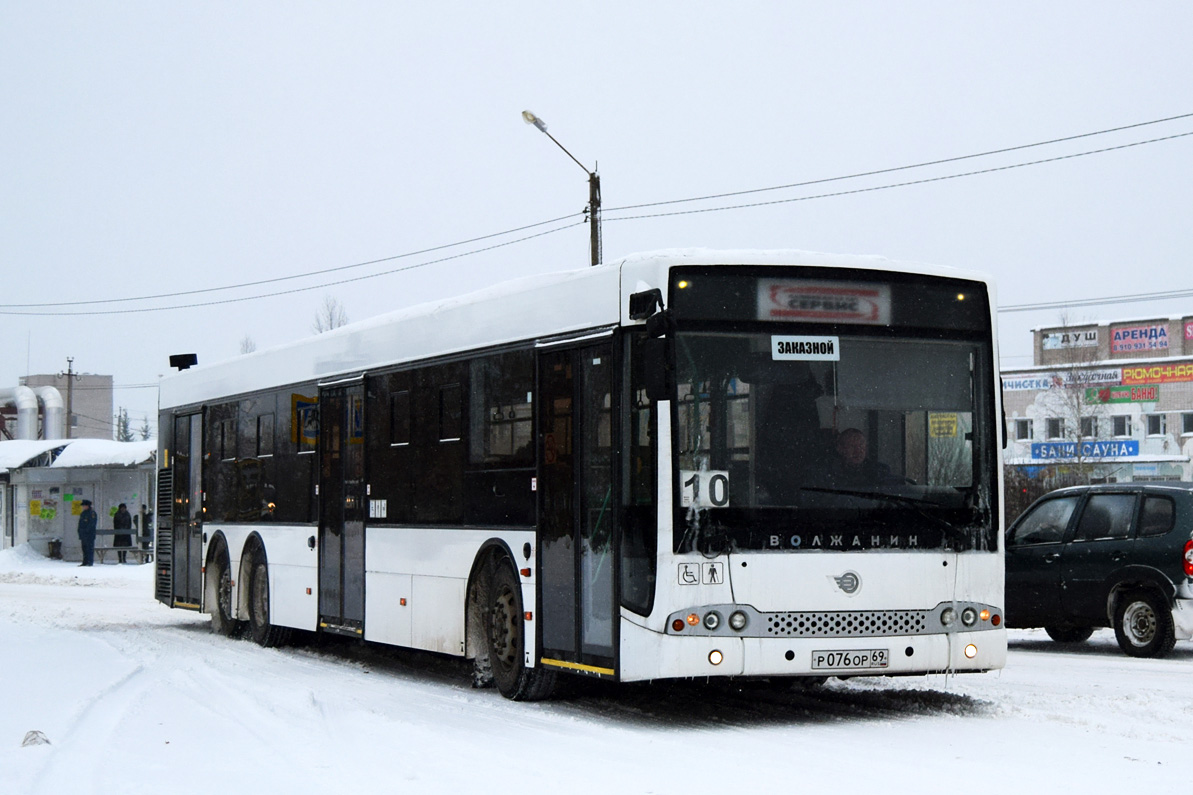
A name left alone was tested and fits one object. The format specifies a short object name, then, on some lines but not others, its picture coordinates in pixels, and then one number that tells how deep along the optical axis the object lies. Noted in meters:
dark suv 15.68
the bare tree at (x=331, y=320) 69.03
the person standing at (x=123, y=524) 43.66
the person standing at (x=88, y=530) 41.94
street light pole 28.89
